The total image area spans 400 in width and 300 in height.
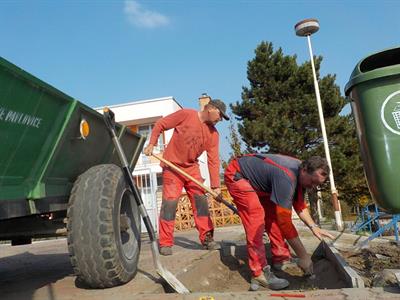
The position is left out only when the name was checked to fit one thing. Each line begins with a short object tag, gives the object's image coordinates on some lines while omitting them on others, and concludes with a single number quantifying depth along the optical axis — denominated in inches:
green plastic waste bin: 120.1
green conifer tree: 829.8
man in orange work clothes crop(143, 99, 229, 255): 221.0
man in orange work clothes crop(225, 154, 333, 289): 161.6
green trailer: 120.6
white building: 1048.2
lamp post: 591.8
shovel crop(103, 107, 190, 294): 167.2
